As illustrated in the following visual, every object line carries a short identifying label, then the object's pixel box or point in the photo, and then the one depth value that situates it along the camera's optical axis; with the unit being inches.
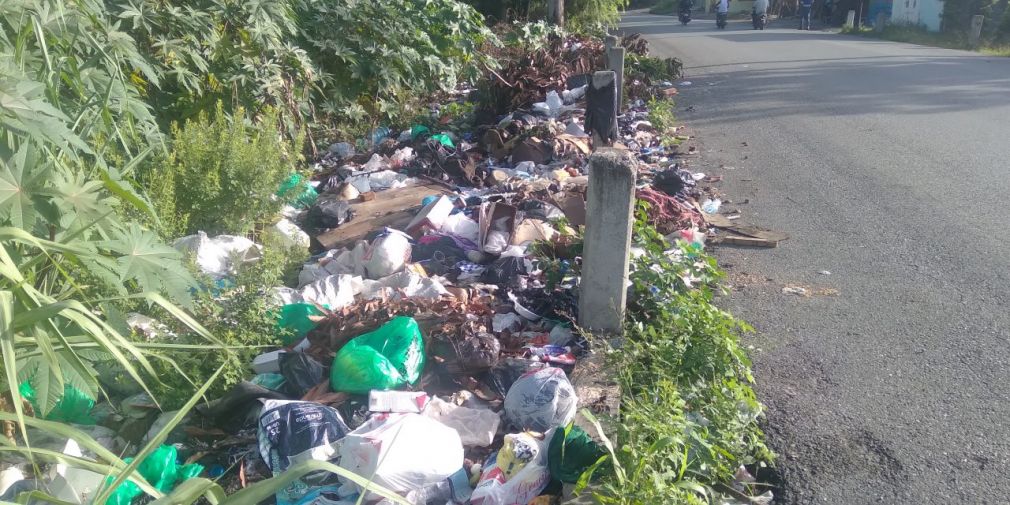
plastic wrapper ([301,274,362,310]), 162.1
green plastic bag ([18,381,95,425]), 116.5
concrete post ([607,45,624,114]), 322.7
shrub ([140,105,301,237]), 184.2
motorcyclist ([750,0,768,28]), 1112.8
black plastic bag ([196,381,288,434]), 118.0
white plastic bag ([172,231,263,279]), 168.2
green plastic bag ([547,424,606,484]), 100.2
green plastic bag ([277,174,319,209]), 206.4
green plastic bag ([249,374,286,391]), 128.5
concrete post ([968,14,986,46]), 741.9
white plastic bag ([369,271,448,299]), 162.9
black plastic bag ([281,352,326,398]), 125.3
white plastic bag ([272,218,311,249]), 194.7
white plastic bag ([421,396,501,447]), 115.2
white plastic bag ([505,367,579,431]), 114.7
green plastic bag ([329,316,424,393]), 121.3
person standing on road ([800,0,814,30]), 1163.3
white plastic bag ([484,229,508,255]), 187.0
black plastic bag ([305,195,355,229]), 219.9
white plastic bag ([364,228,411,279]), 179.9
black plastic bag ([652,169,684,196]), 232.8
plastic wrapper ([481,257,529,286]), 170.2
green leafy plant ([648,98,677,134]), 338.0
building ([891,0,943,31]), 936.9
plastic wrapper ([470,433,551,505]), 98.0
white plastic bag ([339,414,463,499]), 99.6
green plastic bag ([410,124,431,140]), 311.4
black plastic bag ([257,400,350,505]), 105.7
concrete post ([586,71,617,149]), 260.2
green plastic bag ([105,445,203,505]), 105.2
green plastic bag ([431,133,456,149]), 299.3
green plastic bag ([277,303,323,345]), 145.9
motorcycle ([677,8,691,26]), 1343.5
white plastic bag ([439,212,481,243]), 199.4
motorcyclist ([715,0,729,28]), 1201.0
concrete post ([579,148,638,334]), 132.9
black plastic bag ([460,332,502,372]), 129.0
